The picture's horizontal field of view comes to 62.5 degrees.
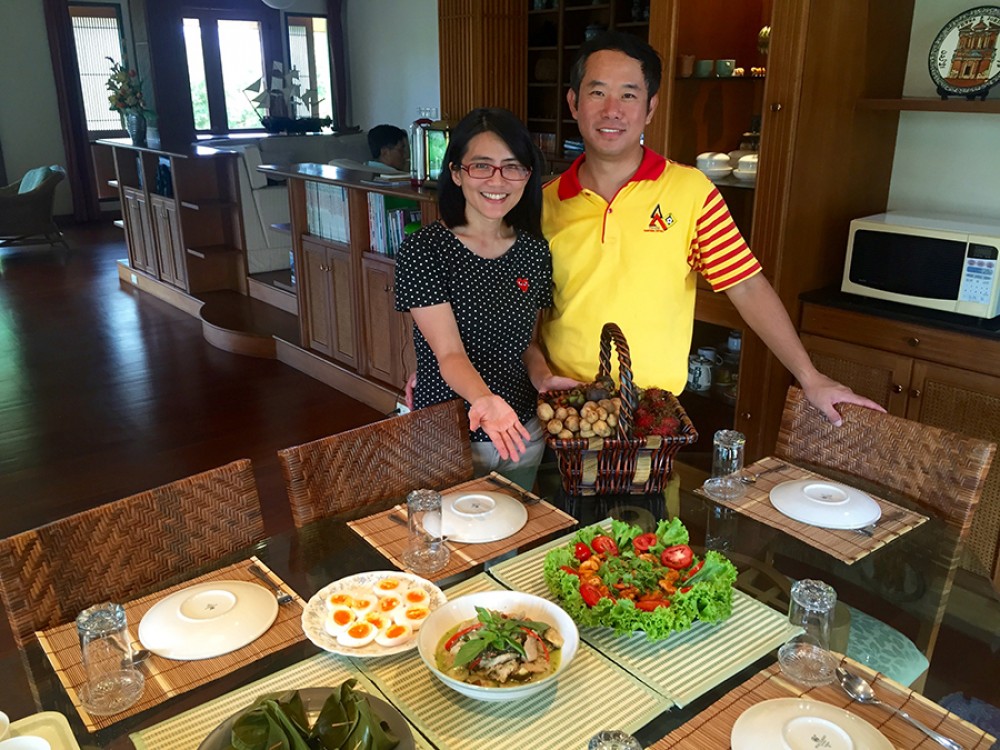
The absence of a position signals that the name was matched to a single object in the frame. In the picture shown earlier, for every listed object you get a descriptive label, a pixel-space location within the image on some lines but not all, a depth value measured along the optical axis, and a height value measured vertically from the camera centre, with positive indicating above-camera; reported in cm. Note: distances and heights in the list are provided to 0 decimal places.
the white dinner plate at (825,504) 152 -71
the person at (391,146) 571 -24
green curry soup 106 -68
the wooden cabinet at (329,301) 441 -102
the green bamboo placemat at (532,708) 101 -73
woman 173 -36
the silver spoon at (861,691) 102 -73
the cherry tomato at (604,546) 131 -66
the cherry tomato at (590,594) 118 -67
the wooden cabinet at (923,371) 245 -79
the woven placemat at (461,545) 140 -73
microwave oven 249 -46
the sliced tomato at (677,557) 127 -66
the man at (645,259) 187 -33
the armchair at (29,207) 790 -88
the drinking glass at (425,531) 140 -70
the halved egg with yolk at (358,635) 116 -71
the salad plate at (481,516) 146 -71
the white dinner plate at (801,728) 97 -71
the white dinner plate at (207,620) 118 -72
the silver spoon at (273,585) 130 -73
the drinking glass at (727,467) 163 -69
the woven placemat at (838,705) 100 -73
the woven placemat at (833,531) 146 -74
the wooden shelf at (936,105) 246 +1
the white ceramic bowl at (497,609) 102 -69
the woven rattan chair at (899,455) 161 -71
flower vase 663 -13
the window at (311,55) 955 +61
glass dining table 111 -75
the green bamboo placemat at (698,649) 111 -73
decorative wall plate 255 +16
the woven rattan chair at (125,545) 129 -71
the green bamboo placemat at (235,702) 102 -74
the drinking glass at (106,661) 109 -71
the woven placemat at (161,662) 109 -74
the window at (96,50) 946 +68
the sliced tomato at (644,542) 132 -66
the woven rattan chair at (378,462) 162 -71
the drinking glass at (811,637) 112 -72
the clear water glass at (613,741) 88 -65
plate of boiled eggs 116 -71
